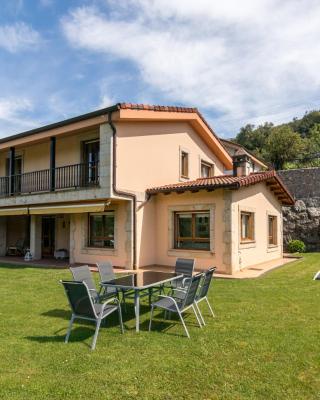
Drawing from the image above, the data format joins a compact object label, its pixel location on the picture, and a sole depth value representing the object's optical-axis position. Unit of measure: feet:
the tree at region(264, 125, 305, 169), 130.93
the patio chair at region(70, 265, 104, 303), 23.95
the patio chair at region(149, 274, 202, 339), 21.17
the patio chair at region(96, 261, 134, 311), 25.69
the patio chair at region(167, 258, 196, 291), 29.26
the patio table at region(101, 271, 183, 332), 22.12
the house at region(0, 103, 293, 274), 46.70
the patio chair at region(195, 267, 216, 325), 23.82
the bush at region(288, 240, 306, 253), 73.10
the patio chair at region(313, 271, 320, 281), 39.65
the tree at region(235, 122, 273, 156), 178.09
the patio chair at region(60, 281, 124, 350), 18.84
